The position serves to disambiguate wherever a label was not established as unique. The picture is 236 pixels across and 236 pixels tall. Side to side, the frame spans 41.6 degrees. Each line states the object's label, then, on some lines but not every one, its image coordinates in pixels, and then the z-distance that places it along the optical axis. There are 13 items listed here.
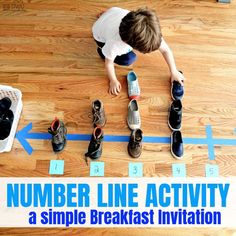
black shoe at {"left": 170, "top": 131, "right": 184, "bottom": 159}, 1.80
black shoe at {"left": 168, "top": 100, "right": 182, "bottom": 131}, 1.85
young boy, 1.44
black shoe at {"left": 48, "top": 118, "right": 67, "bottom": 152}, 1.72
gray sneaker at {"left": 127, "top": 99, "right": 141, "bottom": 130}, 1.84
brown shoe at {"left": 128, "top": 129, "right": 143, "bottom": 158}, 1.76
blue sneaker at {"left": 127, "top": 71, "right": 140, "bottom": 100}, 1.95
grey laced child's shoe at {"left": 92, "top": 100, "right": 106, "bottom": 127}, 1.80
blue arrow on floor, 1.84
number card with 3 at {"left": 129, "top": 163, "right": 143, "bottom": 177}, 1.76
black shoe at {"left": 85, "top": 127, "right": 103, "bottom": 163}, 1.74
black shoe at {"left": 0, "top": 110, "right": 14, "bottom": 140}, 1.75
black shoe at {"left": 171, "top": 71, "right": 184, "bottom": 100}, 1.95
